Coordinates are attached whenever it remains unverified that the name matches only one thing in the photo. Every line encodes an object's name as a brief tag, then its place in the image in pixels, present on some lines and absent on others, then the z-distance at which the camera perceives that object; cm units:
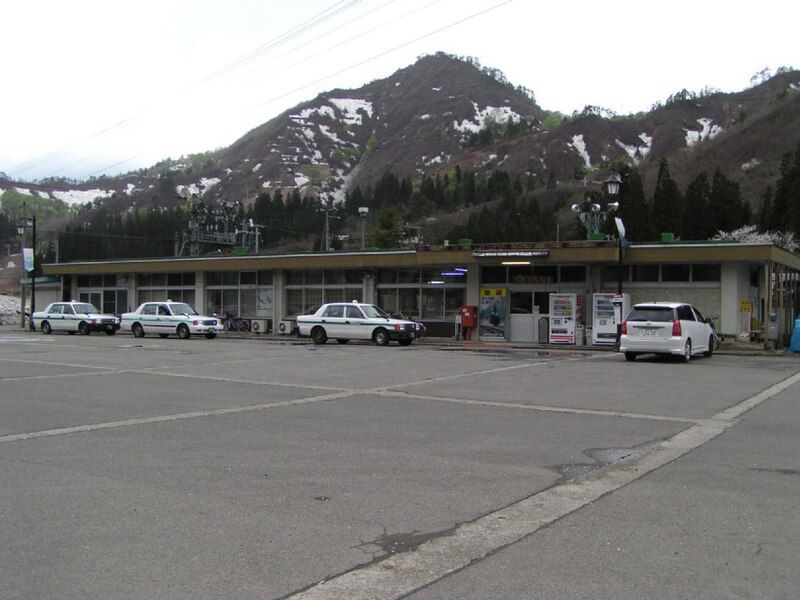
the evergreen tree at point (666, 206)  8006
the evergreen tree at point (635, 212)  7875
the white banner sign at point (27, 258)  4773
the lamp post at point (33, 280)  4731
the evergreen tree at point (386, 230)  9231
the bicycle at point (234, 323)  3788
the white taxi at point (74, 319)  3725
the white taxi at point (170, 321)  3316
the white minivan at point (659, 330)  2016
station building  2677
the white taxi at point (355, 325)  2780
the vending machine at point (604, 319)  2723
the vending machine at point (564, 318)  2819
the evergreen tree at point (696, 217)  7925
